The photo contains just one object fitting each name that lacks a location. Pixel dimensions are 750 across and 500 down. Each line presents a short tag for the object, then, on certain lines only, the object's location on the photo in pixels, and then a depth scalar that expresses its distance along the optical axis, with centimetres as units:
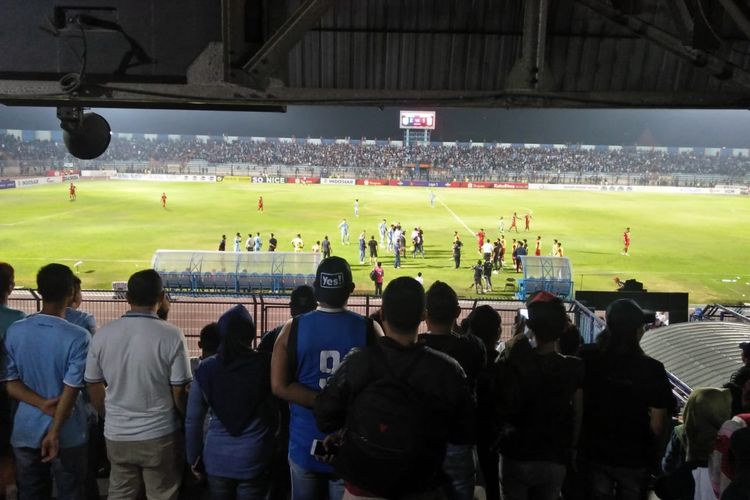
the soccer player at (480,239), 2923
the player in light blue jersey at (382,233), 3212
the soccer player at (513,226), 3756
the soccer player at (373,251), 2789
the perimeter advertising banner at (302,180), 7225
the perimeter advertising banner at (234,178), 7199
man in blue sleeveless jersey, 338
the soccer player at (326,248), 2769
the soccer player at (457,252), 2735
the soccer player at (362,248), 2836
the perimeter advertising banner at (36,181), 6068
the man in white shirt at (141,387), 370
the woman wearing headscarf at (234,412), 358
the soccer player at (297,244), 2858
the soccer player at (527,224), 3731
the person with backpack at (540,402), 347
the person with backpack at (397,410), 262
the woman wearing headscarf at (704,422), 345
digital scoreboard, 8538
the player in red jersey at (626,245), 3141
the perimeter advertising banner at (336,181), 7225
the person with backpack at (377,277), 2222
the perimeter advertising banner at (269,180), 7181
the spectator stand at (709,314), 1184
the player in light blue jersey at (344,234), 3216
